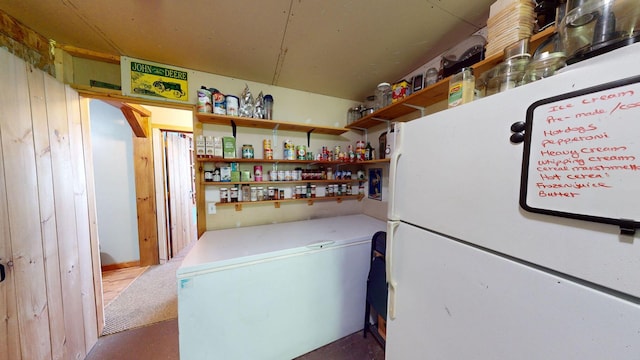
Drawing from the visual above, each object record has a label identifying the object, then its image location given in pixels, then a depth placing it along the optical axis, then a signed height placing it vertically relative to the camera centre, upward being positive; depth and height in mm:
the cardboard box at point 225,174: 1694 -40
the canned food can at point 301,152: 1928 +170
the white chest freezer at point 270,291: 1125 -798
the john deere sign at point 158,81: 1486 +699
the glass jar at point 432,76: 1308 +629
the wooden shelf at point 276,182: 1674 -124
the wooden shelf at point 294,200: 1768 -322
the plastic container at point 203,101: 1538 +544
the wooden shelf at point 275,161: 1611 +75
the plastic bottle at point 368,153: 2041 +166
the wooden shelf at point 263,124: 1590 +415
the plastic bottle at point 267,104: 1797 +603
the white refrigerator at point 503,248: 389 -213
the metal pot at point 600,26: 505 +407
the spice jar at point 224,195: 1738 -229
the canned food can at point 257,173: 1816 -35
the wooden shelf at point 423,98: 873 +505
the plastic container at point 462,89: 844 +351
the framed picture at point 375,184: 2057 -160
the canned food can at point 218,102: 1571 +552
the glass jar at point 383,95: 1686 +673
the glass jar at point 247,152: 1732 +154
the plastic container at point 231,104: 1611 +542
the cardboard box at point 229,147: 1657 +191
